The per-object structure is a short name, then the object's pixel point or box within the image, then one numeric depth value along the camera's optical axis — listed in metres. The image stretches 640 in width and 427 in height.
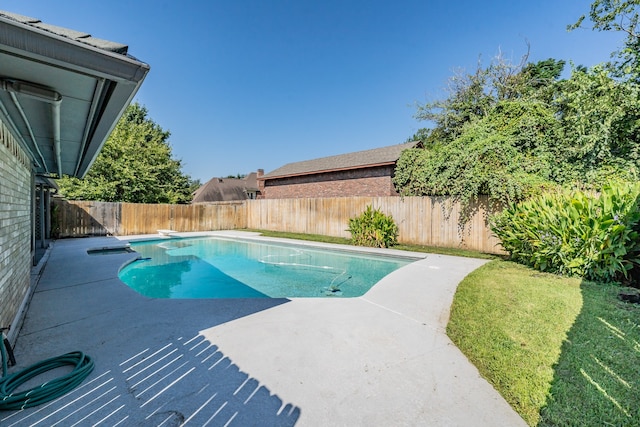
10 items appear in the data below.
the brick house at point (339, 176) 14.60
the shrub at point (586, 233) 4.77
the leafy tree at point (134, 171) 17.69
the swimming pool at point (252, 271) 6.25
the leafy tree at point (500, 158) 8.71
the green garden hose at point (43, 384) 2.04
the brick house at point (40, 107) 1.46
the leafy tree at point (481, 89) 15.38
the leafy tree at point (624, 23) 8.70
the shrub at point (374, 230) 10.52
